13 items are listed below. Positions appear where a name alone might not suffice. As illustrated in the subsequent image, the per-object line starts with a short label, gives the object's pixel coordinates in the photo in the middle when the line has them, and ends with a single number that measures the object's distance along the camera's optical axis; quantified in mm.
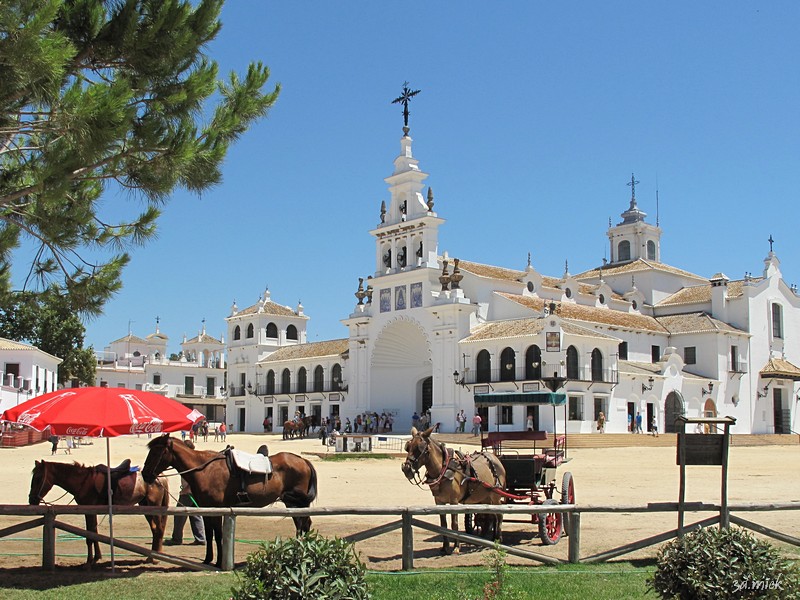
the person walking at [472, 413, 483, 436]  45162
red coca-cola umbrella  10008
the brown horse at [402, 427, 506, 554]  12234
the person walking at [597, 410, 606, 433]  47781
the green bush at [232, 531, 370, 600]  6664
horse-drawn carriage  13278
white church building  49594
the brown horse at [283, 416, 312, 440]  53375
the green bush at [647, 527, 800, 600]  7254
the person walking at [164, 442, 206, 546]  13047
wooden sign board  10984
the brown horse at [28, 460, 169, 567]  11133
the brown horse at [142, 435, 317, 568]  11008
